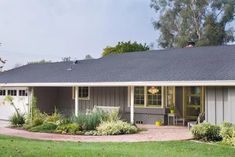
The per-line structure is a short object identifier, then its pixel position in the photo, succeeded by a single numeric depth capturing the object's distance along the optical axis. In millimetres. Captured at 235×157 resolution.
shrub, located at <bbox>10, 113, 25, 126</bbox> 21031
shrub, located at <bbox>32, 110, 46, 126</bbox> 19897
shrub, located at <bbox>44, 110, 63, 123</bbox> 19859
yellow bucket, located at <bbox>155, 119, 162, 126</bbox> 19791
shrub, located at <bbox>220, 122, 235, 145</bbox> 13736
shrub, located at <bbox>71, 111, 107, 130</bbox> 17828
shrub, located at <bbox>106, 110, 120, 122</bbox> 18088
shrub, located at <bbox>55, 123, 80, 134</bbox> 17448
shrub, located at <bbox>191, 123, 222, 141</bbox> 14289
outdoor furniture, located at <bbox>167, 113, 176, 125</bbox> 20047
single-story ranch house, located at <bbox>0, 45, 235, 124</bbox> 15883
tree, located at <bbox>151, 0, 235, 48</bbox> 40500
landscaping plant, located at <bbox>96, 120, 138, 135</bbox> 16844
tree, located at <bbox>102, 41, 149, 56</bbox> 40781
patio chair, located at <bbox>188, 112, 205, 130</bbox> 18284
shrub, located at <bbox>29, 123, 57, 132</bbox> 18322
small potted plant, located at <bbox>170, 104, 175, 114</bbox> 20125
